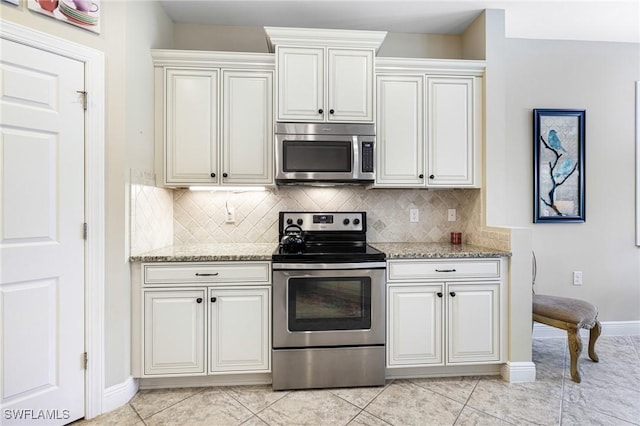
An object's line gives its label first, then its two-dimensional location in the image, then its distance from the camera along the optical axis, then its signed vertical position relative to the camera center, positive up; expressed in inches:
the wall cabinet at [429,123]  94.1 +28.0
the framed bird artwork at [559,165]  110.3 +17.4
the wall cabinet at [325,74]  87.2 +40.5
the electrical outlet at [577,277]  113.7 -24.3
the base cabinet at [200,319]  77.0 -27.6
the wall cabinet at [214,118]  88.2 +27.8
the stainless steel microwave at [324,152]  87.4 +17.6
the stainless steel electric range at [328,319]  78.7 -28.3
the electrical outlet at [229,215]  103.0 -1.0
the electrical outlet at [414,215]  108.2 -1.0
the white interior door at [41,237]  60.7 -5.3
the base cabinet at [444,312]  82.3 -27.6
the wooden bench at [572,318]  84.1 -30.4
